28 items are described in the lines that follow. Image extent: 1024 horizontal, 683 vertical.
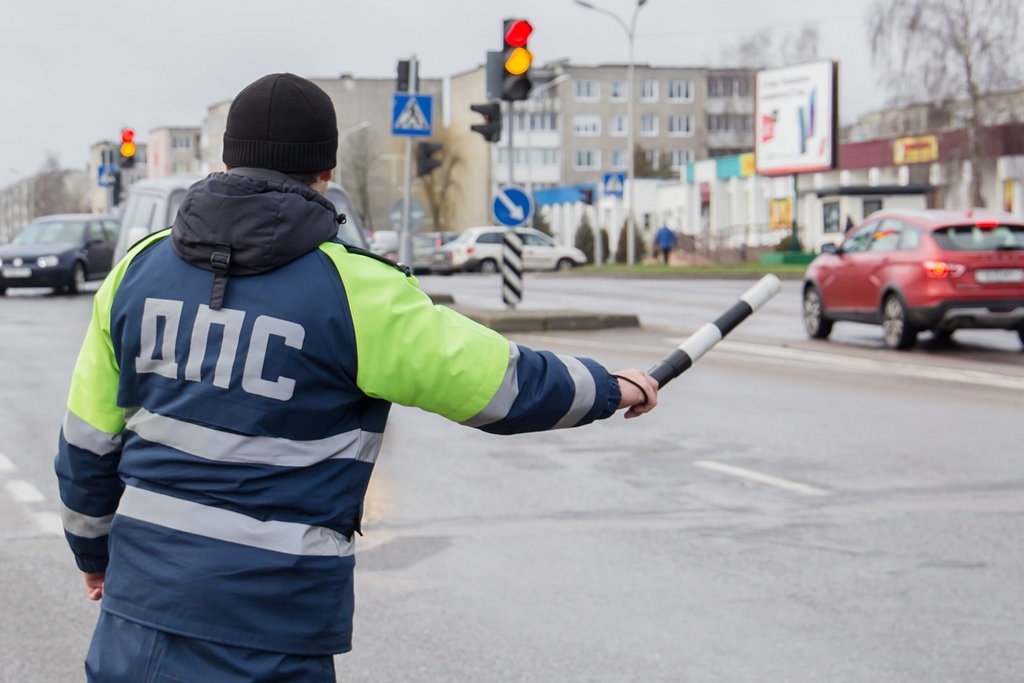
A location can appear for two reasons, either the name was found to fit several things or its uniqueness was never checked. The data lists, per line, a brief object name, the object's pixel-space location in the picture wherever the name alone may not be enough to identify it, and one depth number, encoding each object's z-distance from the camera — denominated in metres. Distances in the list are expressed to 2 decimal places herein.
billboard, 50.47
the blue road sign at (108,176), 36.34
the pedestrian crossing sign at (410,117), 21.77
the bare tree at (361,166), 103.12
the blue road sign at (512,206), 19.80
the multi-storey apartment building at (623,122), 121.25
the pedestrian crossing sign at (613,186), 44.12
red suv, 16.36
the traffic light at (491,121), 19.62
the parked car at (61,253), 27.62
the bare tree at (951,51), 51.03
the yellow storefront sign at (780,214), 62.86
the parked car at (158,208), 13.01
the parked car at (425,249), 48.78
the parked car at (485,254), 47.59
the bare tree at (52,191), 160.25
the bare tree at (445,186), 102.06
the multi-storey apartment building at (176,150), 169.88
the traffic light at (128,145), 29.61
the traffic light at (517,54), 16.95
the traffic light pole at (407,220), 23.20
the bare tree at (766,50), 93.56
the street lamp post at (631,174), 52.03
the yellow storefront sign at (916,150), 55.00
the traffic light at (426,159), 23.53
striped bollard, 19.30
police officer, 2.48
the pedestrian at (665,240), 50.06
